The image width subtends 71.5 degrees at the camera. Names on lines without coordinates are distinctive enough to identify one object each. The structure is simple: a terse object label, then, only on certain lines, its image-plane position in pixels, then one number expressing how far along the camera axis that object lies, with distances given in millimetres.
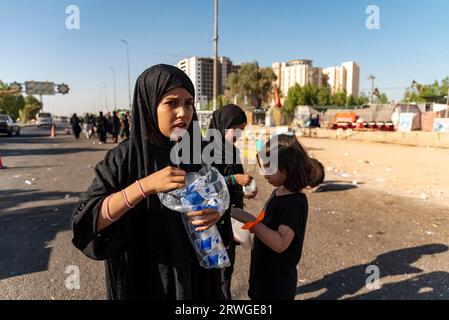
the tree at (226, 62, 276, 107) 61969
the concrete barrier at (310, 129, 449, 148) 17062
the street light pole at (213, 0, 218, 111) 16891
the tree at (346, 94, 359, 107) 72062
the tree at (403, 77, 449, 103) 63219
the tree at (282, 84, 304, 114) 57562
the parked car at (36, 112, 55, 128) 41375
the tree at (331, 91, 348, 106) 65506
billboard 48281
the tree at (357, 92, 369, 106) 80200
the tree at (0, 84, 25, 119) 60469
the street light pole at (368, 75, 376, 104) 61156
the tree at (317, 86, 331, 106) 60581
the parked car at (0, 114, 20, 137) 23641
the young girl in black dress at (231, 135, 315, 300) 1755
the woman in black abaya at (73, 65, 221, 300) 1251
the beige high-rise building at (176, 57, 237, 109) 51438
